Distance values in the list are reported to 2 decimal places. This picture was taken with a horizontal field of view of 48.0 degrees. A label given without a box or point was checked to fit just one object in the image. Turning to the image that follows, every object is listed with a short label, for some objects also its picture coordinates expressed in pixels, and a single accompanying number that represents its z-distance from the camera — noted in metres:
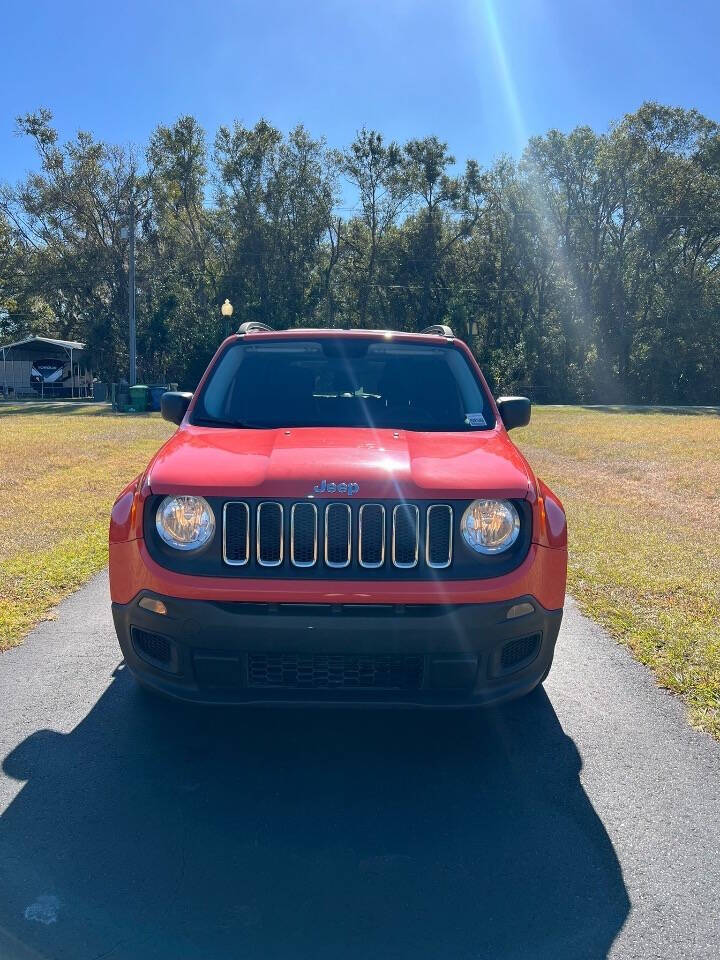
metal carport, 43.00
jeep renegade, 3.12
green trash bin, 29.64
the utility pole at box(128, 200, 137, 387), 33.37
